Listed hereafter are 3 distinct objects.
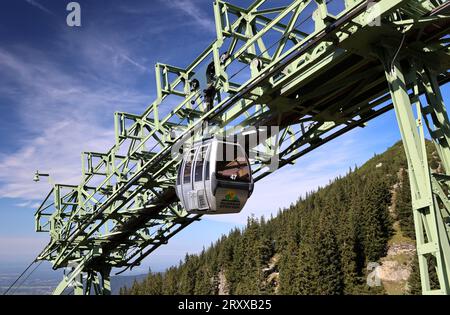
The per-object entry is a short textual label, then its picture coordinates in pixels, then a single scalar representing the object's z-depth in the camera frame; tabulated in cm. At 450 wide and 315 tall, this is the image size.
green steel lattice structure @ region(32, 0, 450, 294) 993
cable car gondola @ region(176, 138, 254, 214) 1273
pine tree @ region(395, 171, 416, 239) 8618
